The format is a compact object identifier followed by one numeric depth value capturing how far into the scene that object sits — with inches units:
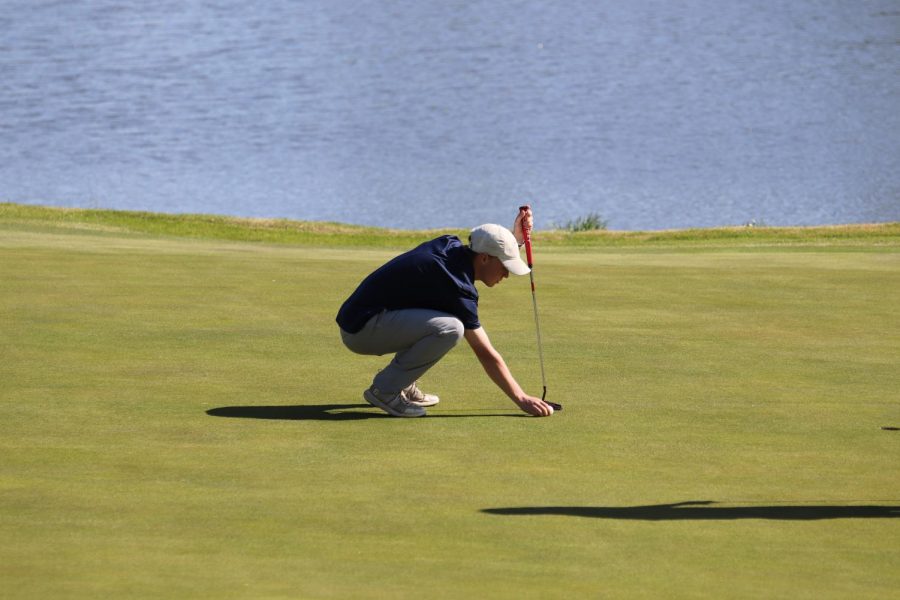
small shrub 2231.8
